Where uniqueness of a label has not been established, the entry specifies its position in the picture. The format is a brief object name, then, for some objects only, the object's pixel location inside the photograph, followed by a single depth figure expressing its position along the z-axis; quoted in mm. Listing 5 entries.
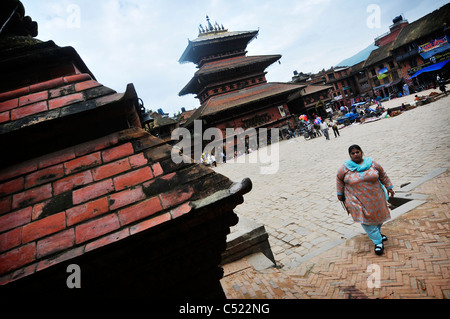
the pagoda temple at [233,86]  23250
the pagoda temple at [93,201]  1261
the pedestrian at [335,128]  15894
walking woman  3367
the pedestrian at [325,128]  15930
